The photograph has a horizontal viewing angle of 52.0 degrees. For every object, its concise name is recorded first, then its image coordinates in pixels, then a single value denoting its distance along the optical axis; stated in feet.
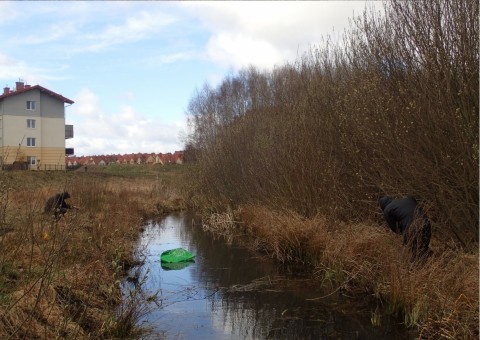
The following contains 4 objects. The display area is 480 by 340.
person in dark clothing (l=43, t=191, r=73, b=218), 34.61
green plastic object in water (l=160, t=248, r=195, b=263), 40.60
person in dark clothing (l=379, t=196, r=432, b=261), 25.98
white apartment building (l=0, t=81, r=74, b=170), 163.43
